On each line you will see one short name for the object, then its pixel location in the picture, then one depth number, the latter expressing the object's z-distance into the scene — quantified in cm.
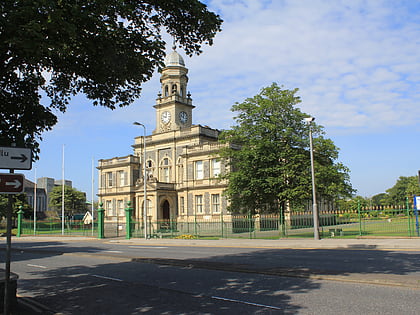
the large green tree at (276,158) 2767
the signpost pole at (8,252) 630
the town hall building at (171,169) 4672
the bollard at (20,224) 4845
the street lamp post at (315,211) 2362
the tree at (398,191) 11594
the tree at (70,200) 8100
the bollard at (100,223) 3738
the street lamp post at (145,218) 3316
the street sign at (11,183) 618
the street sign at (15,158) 631
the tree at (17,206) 5911
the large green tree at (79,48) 725
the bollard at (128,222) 3574
